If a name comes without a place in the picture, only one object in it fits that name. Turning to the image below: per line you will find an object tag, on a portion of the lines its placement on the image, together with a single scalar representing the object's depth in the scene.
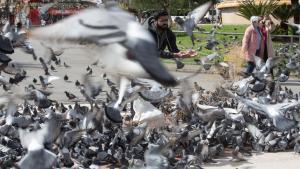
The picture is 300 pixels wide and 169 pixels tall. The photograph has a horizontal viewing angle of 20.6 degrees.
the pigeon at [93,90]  8.15
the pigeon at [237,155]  8.96
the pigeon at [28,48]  7.79
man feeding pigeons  9.25
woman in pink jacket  16.20
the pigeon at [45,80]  10.31
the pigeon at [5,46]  6.35
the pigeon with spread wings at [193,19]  7.61
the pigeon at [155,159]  6.47
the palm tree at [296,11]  37.21
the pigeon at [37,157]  5.50
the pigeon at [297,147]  9.44
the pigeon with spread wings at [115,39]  3.03
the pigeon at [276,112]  7.64
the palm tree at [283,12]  36.57
